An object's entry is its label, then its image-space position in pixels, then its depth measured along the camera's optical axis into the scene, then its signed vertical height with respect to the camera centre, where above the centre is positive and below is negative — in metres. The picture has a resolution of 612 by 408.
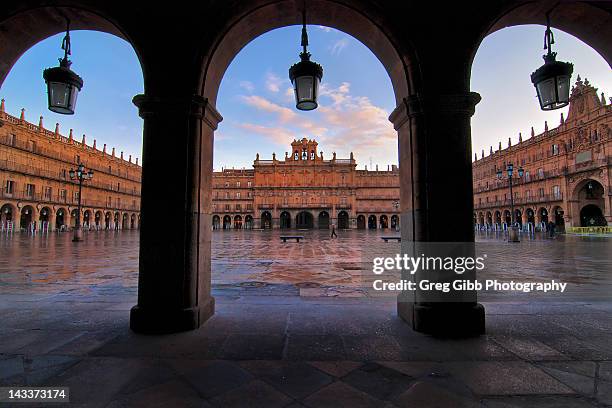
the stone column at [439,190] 3.04 +0.31
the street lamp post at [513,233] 17.47 -0.76
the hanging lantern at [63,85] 3.30 +1.46
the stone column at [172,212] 3.06 +0.06
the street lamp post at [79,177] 17.97 +2.55
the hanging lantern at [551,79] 3.24 +1.49
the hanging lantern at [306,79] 3.27 +1.49
